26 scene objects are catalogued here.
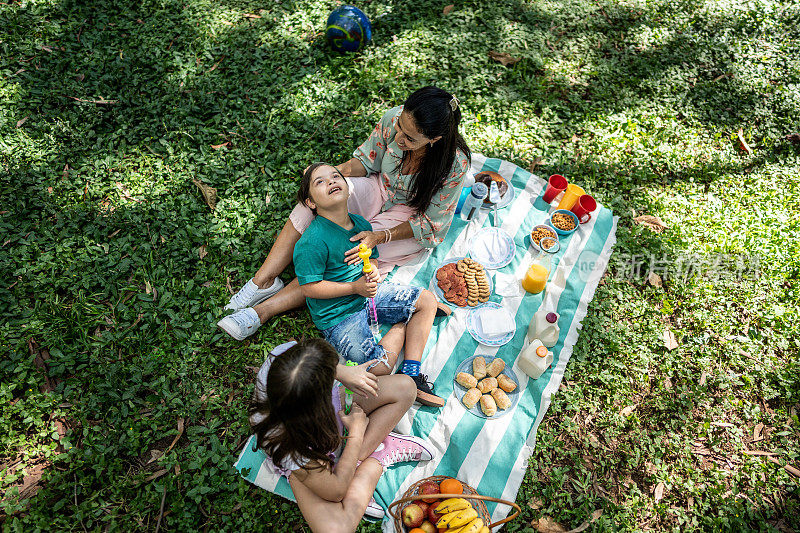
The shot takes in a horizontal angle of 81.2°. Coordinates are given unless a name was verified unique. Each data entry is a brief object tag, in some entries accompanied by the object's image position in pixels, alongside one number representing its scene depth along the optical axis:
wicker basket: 2.83
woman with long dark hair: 3.38
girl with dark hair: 2.41
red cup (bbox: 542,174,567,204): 4.58
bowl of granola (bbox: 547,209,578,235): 4.40
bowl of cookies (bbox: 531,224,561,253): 4.29
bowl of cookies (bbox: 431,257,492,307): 4.01
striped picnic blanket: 3.31
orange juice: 4.01
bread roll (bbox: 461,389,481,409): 3.52
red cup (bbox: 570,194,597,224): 4.41
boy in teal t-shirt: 3.32
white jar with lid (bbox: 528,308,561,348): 3.72
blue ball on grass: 5.24
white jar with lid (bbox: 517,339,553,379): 3.61
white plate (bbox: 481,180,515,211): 4.56
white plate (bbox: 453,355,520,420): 3.53
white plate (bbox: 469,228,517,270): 4.26
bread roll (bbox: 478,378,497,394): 3.59
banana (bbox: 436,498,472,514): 2.88
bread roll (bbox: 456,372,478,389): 3.60
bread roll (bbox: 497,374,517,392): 3.60
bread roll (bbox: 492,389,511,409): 3.53
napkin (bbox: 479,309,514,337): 3.84
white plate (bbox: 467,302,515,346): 3.82
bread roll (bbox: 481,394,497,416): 3.48
